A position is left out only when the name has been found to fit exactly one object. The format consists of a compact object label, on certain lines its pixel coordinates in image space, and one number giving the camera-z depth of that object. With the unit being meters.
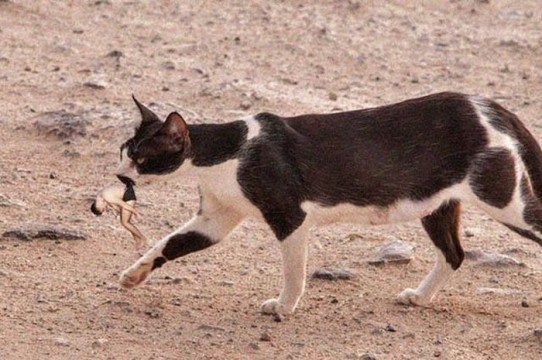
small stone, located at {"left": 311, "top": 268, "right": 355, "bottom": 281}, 16.16
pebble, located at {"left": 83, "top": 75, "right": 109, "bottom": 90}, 22.44
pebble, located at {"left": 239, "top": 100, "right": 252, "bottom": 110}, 22.03
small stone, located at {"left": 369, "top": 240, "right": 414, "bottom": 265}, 16.70
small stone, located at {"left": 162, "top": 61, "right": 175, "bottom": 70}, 23.87
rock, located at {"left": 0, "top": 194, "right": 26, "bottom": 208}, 17.73
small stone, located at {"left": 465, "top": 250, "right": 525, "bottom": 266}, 16.72
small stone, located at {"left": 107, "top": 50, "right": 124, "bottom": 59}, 24.03
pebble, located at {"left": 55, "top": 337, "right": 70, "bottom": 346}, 13.74
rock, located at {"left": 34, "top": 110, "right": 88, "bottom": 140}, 20.41
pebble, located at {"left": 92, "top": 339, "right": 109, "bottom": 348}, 13.78
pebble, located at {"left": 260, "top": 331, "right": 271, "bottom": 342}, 14.34
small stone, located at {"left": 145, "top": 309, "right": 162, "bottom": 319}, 14.77
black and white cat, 14.73
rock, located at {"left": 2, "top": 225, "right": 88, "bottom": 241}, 16.61
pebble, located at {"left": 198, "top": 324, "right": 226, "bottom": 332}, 14.52
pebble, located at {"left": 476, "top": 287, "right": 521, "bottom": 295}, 15.92
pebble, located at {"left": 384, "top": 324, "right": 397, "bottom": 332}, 14.77
